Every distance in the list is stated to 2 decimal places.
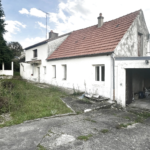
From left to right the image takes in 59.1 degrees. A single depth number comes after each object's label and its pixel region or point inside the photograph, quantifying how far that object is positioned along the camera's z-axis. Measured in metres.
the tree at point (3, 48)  18.80
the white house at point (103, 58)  8.12
